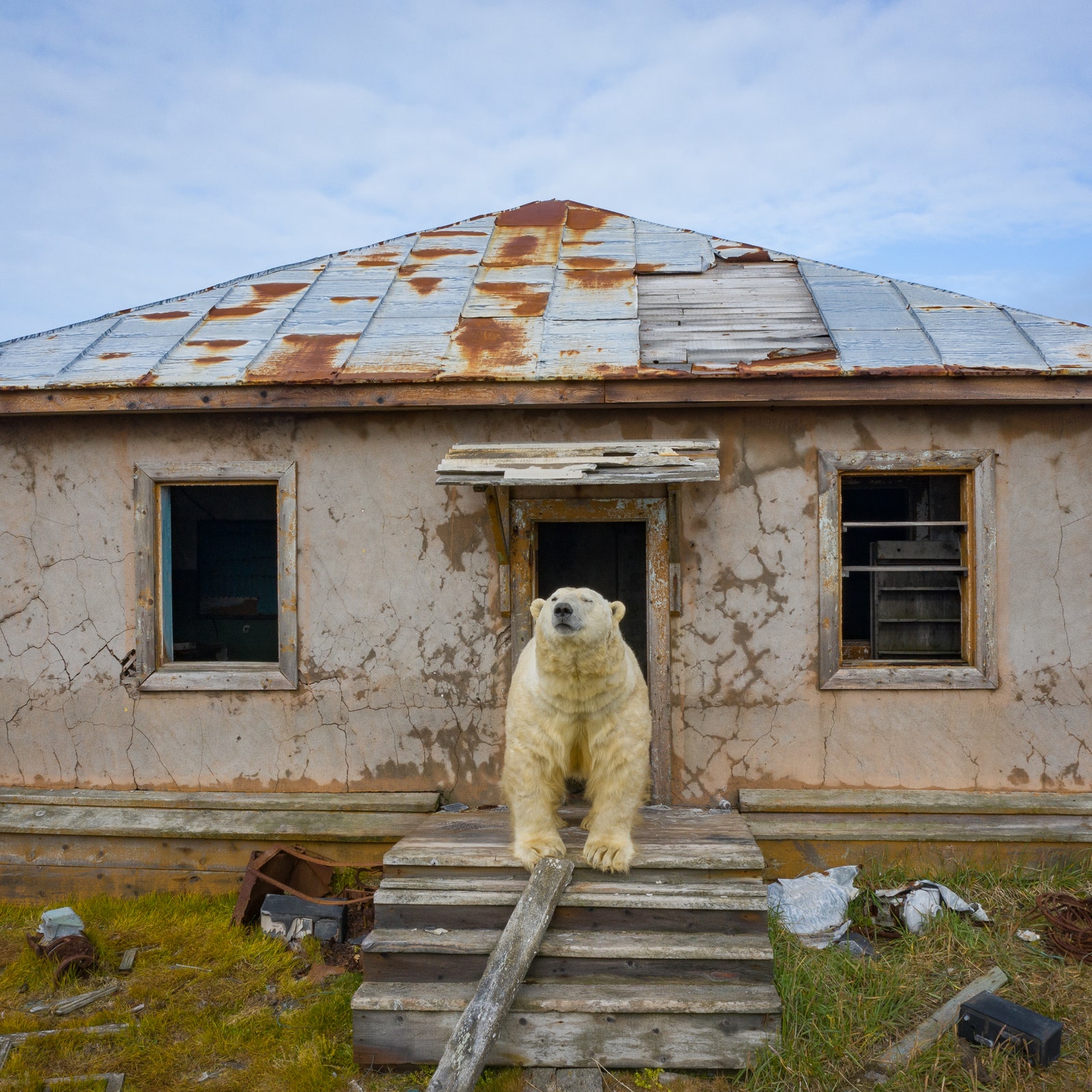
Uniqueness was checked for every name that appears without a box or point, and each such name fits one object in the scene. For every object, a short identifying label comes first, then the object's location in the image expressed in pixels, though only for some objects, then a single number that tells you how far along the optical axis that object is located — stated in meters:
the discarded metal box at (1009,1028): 3.24
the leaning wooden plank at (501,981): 3.00
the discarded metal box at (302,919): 4.53
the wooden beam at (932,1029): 3.34
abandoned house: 4.97
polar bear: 3.95
